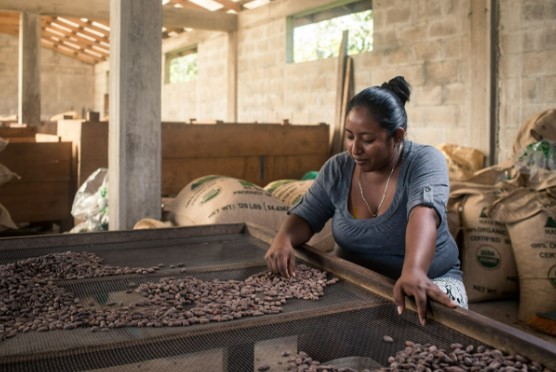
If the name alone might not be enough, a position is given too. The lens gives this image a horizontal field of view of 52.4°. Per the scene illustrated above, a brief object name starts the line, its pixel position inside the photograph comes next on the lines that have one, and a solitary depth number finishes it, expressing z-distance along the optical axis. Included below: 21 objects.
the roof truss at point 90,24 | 7.64
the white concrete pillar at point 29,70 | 7.99
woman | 1.89
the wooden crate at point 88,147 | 4.43
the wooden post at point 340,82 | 6.49
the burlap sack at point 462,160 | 4.53
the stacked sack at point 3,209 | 3.72
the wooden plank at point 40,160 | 4.41
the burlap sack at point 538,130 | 3.62
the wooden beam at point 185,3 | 8.88
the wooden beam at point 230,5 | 8.30
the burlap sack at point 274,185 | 4.35
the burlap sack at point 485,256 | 3.51
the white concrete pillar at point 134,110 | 3.42
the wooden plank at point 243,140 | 4.93
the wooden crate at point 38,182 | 4.43
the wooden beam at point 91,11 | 7.38
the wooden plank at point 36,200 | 4.46
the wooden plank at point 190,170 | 4.87
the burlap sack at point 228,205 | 3.44
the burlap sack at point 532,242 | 3.21
